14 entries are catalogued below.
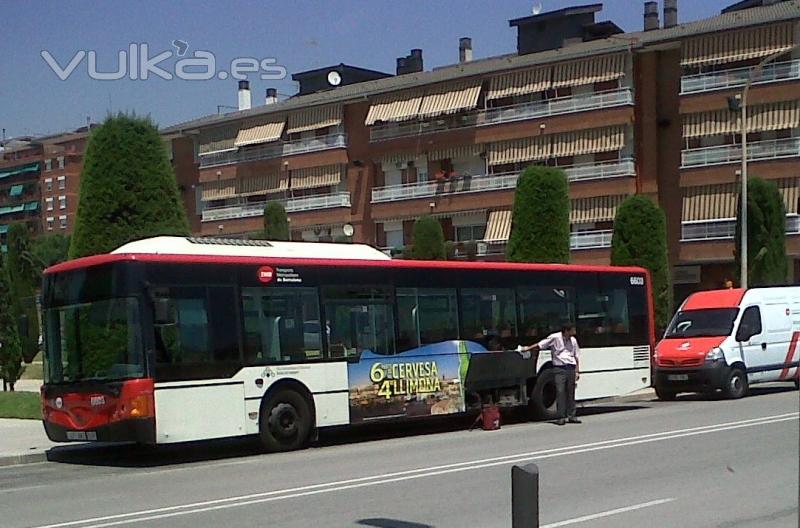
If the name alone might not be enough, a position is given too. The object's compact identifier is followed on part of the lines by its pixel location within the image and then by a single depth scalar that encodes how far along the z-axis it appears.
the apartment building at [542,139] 44.41
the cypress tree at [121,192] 22.03
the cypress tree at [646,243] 37.94
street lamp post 28.83
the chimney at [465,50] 67.88
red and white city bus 14.92
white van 23.27
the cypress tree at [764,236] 36.28
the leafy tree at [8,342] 30.25
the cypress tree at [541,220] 34.31
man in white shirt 18.94
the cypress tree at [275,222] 47.38
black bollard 5.38
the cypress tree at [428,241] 48.17
